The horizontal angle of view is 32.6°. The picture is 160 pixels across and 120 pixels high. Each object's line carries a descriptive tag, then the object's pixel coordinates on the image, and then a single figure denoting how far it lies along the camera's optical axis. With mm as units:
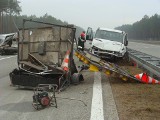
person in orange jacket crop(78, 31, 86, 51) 16806
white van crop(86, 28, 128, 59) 15170
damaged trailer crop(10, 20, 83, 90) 8085
